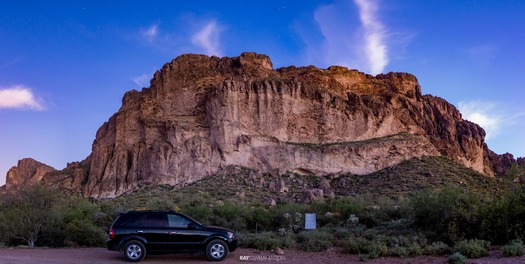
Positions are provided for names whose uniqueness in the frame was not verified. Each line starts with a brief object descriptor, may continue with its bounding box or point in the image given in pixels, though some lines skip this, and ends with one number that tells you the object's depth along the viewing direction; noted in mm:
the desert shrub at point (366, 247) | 14383
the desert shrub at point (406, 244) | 14453
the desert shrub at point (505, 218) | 15594
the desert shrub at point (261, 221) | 23094
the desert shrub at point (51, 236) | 18736
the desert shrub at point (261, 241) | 16734
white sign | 18759
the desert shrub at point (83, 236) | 18609
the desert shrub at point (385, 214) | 22084
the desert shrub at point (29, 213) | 18609
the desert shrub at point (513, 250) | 12927
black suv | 13547
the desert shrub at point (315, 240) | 16250
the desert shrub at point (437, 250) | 14422
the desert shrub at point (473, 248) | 13367
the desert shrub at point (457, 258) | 12542
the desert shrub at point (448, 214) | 16203
